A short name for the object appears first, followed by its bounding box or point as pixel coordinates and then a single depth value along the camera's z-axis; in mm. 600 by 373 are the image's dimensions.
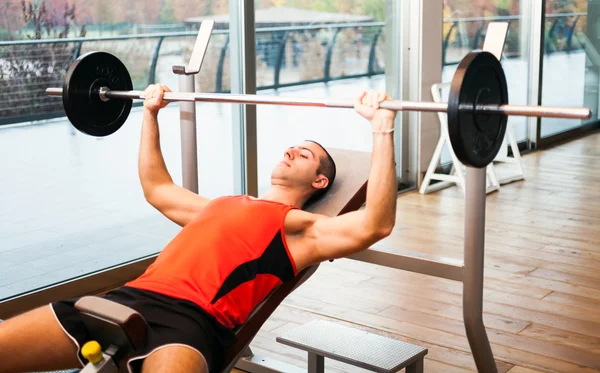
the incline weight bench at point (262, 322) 1564
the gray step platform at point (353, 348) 2043
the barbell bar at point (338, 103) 1470
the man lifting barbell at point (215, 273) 1715
